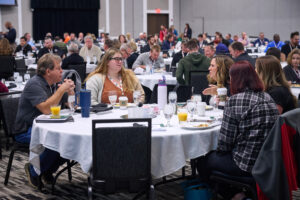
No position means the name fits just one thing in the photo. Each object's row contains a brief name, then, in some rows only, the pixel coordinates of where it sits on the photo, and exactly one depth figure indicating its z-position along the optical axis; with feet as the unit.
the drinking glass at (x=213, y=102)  13.12
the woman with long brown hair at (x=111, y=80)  14.67
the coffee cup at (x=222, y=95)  12.51
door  76.95
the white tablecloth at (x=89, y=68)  28.96
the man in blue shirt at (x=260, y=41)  54.70
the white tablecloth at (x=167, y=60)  34.14
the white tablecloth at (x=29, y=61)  34.30
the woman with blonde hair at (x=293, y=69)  19.58
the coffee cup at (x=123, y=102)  13.03
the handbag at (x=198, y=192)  10.98
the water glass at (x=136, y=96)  13.42
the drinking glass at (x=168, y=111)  10.62
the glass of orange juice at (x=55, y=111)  11.36
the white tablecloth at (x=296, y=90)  17.10
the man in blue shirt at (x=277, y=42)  43.93
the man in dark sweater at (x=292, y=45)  34.53
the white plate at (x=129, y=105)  13.28
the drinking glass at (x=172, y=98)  12.31
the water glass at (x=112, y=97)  13.17
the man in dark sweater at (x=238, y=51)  24.97
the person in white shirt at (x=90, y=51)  34.56
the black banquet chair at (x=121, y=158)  9.00
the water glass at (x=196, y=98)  12.98
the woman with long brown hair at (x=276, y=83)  11.91
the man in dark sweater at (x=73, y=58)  26.08
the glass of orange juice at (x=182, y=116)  10.96
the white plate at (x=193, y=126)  10.40
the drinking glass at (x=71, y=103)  11.90
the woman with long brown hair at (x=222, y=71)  14.24
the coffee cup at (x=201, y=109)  12.10
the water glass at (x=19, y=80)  20.78
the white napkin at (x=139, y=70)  23.65
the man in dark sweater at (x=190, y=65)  21.21
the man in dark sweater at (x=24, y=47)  39.95
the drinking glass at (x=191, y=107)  11.62
